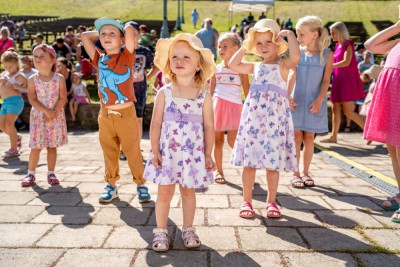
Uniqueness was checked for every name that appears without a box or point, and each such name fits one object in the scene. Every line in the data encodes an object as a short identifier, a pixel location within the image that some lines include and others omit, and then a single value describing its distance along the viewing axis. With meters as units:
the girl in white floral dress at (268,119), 3.45
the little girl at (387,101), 3.38
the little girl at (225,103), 4.71
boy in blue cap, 3.76
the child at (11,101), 5.97
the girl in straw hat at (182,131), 2.84
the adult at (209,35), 11.44
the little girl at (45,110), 4.44
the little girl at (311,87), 4.33
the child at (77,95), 8.67
